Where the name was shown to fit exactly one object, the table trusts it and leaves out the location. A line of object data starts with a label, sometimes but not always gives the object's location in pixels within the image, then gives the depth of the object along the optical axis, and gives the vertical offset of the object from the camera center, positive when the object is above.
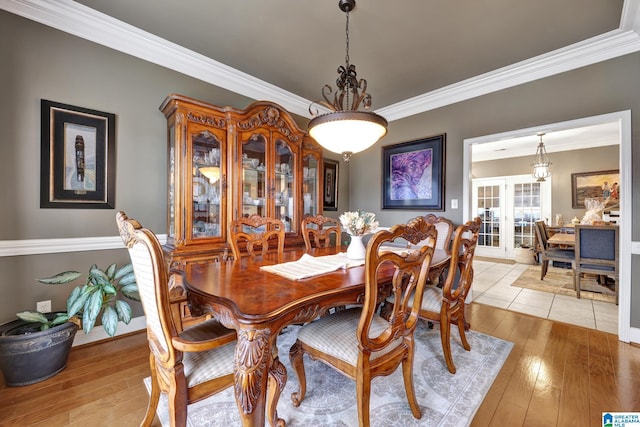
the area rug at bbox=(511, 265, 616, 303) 3.47 -1.07
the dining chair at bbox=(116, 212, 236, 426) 0.97 -0.54
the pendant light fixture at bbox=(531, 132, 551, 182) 4.98 +0.79
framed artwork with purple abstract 3.46 +0.54
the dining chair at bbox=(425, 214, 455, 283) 2.78 -0.20
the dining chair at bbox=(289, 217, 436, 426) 1.12 -0.62
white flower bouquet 1.91 -0.07
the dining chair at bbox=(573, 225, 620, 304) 3.24 -0.49
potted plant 1.62 -0.76
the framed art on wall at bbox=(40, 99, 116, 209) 2.01 +0.44
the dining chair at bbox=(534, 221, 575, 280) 4.11 -0.60
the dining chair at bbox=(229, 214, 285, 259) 2.18 -0.19
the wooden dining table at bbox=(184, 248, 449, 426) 0.97 -0.38
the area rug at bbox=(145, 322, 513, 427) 1.40 -1.09
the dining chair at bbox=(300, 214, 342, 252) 2.69 -0.19
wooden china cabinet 2.34 +0.42
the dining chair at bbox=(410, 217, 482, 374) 1.76 -0.60
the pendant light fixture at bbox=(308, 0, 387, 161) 1.70 +0.58
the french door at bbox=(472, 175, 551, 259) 5.95 +0.04
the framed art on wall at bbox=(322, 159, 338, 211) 4.01 +0.42
